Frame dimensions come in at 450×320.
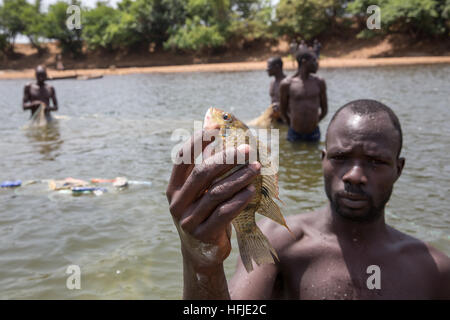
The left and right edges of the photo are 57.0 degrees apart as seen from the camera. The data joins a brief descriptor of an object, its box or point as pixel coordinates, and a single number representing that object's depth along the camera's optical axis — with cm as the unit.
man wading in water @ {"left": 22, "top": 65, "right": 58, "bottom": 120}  1240
